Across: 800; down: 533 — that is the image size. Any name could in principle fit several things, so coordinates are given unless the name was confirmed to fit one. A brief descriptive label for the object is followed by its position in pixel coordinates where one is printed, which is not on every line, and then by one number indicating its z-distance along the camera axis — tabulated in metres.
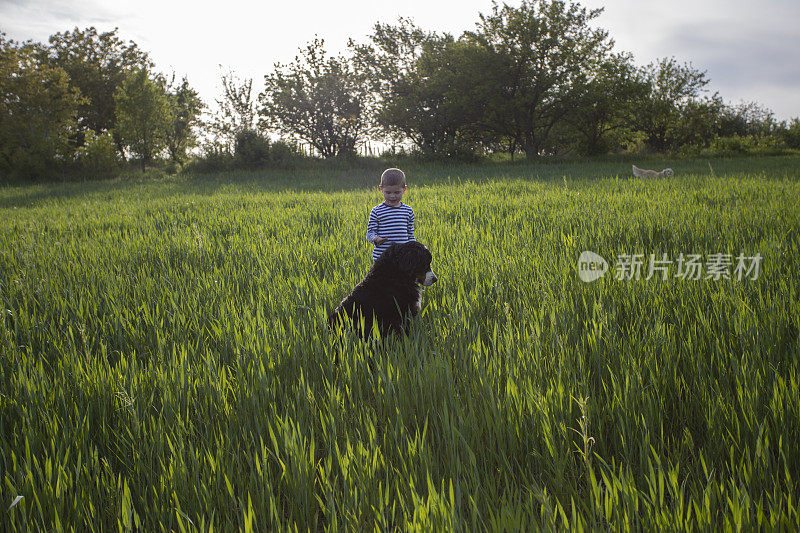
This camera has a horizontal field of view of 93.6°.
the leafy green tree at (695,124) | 32.34
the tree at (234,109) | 25.73
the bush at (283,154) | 22.61
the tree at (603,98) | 23.19
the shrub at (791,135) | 31.76
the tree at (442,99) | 23.58
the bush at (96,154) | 25.08
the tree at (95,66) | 33.66
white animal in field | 11.13
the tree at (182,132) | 38.09
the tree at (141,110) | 24.94
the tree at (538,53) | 23.03
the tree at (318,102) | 27.88
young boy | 3.11
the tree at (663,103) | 29.62
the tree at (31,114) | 23.56
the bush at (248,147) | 22.05
